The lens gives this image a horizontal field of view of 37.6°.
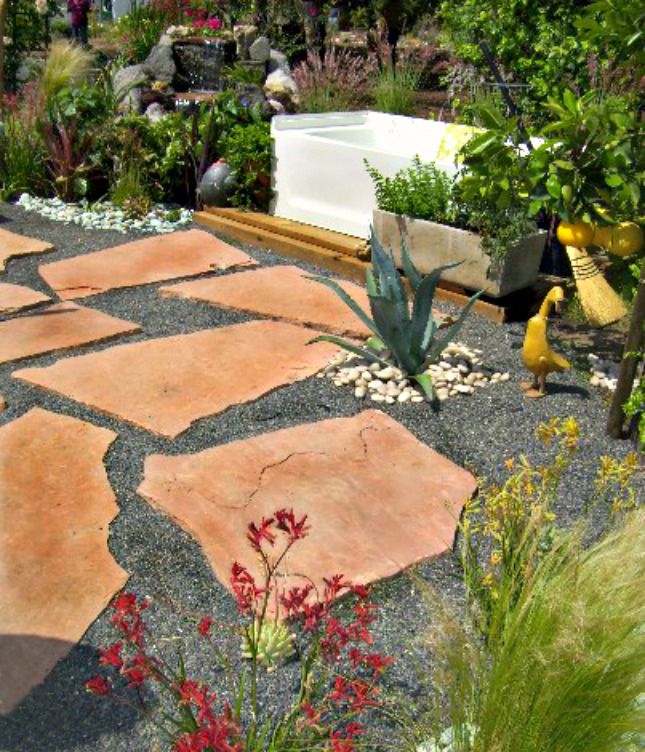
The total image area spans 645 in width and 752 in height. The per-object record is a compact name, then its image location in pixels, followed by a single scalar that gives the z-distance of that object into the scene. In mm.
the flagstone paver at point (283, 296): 4564
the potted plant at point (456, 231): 4691
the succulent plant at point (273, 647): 2361
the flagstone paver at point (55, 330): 4166
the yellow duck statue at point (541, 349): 3752
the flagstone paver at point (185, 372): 3641
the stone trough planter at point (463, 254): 4738
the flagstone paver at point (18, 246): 5487
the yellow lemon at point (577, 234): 3654
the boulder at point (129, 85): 7792
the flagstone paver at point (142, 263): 5059
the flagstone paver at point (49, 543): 2385
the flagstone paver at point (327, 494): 2775
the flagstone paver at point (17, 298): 4668
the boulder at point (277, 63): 11610
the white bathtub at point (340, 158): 5668
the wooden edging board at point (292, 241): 5375
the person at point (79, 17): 15477
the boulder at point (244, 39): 11578
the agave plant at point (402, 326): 3861
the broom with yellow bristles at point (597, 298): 4789
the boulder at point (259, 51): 11555
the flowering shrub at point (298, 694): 1702
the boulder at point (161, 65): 10883
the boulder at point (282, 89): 9945
